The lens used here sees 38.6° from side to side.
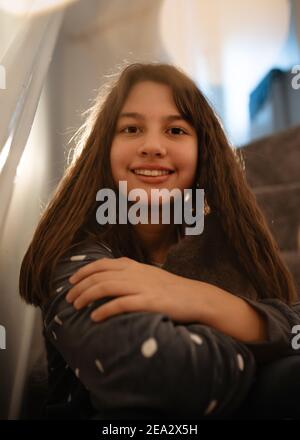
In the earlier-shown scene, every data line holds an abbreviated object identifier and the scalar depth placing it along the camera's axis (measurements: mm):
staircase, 757
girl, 458
